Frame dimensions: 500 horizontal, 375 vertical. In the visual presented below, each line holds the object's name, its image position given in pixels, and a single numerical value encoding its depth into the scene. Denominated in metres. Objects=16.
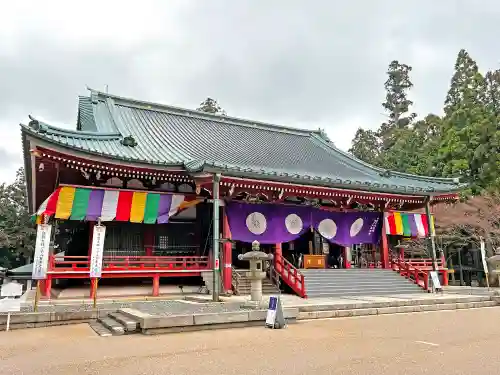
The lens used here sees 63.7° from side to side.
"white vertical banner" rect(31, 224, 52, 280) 9.43
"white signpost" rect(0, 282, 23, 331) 7.96
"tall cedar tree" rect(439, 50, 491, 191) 25.45
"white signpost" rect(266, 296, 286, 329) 7.79
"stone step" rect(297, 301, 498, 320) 9.45
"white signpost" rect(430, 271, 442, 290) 13.92
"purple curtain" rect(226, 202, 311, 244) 14.18
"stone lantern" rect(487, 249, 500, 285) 13.16
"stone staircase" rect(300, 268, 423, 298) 13.26
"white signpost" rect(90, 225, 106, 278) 9.85
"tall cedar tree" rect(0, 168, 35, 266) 35.59
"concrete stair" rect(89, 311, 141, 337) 7.36
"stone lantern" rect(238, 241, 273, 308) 9.43
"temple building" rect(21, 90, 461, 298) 12.19
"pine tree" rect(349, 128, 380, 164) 42.72
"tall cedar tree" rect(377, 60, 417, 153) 56.00
